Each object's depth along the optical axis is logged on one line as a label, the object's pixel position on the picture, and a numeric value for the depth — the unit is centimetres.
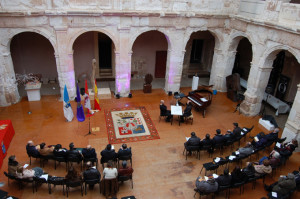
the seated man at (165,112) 1366
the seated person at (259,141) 1133
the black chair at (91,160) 998
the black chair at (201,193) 894
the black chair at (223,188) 903
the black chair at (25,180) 899
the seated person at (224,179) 897
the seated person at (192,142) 1094
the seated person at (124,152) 1009
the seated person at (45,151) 1003
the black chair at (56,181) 885
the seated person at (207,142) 1100
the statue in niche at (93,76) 1364
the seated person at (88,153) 985
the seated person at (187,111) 1366
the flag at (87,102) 1239
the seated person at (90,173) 890
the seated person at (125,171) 919
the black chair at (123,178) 912
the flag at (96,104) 1347
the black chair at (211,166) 995
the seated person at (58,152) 988
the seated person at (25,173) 889
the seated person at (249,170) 944
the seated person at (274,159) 1010
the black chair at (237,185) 916
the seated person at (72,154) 988
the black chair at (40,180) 887
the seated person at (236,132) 1168
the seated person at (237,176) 905
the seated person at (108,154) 984
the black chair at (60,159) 990
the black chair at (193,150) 1096
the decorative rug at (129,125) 1266
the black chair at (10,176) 898
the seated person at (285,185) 888
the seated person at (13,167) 899
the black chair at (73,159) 993
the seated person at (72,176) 869
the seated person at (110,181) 888
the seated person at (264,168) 962
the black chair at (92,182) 902
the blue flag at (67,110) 1262
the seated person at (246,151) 1069
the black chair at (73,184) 875
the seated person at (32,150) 998
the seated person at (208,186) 879
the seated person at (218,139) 1115
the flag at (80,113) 1282
